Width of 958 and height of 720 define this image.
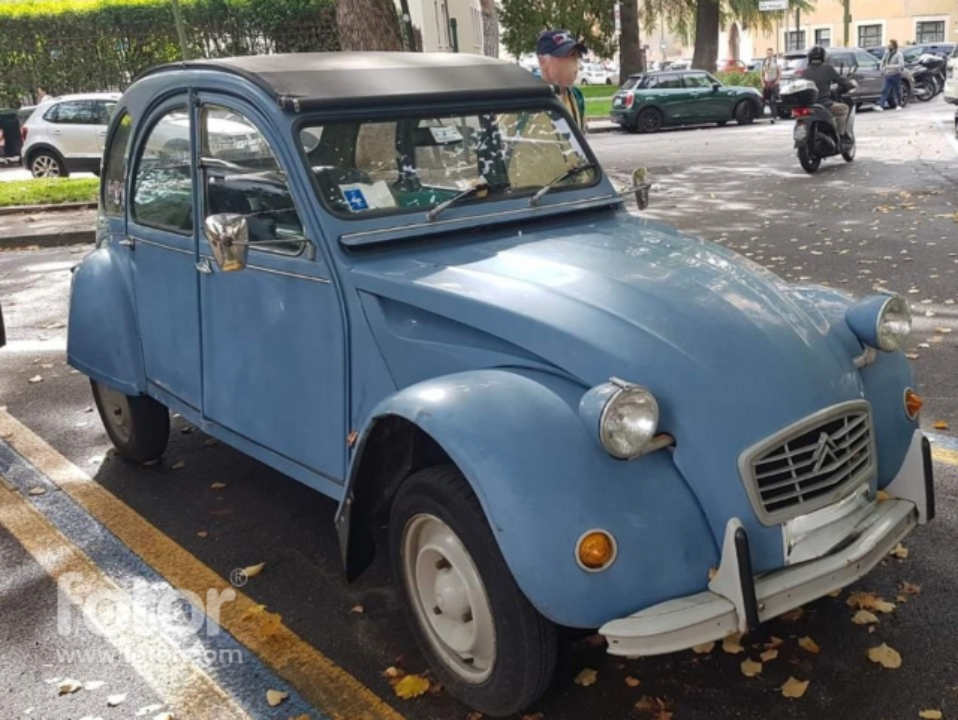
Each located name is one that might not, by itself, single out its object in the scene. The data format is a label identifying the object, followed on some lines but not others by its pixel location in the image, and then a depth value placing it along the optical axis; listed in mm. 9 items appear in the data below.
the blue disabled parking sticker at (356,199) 3781
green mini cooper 25484
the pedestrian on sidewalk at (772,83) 26797
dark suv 27141
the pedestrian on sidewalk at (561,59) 5695
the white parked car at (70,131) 19250
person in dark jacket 14953
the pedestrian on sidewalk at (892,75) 27828
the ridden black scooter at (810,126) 14781
